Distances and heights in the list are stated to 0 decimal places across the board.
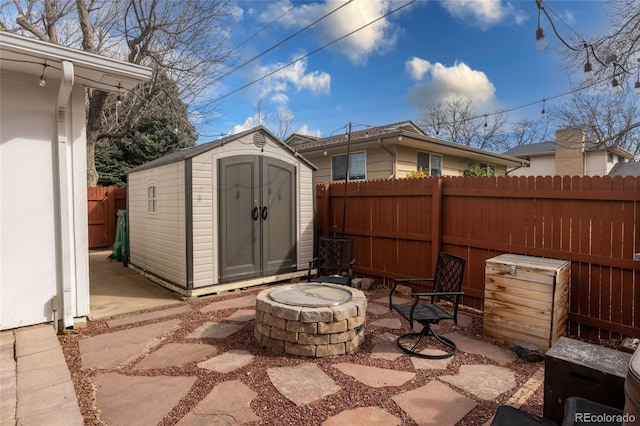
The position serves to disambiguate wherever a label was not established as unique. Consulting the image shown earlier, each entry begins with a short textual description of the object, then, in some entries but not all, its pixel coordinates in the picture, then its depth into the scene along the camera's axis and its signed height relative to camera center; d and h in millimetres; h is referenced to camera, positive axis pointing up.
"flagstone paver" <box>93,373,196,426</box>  2156 -1343
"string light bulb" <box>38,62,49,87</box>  3145 +1188
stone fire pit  3020 -1096
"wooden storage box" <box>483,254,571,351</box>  3139 -924
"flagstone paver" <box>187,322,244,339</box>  3520 -1352
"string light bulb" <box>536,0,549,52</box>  4309 +2131
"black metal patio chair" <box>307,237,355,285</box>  5547 -900
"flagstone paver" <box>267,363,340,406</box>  2393 -1345
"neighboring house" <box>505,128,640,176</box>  16719 +2439
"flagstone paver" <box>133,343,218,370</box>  2908 -1357
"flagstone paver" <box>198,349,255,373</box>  2803 -1343
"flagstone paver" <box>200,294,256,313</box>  4480 -1357
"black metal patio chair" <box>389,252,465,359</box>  3129 -1036
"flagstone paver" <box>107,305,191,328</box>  3980 -1374
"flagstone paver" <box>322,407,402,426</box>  2084 -1338
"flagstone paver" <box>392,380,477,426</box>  2152 -1357
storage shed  4879 -153
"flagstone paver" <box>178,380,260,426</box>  2104 -1332
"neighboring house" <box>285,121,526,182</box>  8133 +1364
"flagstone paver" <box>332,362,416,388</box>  2590 -1355
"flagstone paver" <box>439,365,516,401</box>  2502 -1378
